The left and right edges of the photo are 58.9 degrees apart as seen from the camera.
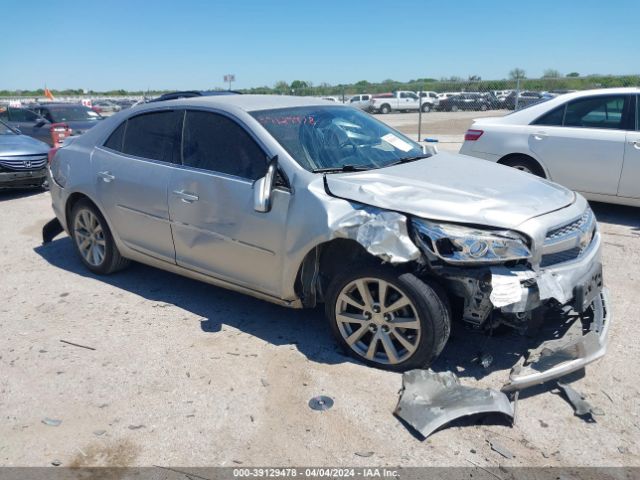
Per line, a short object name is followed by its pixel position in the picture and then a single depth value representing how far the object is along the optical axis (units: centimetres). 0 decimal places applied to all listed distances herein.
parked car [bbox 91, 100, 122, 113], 3869
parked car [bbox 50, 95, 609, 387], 323
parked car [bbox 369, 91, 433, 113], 3906
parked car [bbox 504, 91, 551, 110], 2317
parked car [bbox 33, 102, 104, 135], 1290
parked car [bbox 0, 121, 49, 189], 902
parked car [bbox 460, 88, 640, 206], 662
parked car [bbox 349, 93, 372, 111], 3894
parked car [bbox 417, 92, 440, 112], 3849
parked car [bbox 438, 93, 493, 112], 3016
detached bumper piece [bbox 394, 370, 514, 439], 298
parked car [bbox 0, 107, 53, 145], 1282
